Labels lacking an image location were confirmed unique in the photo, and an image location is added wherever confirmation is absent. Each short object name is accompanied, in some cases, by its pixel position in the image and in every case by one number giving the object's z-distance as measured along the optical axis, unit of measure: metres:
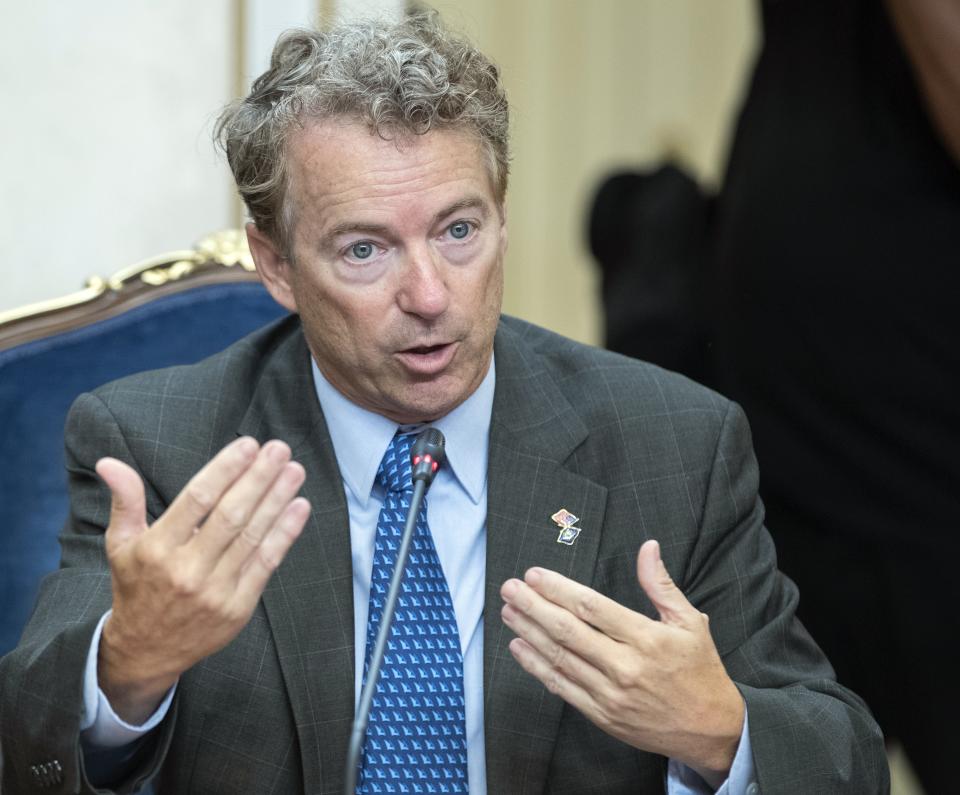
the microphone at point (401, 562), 3.11
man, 3.54
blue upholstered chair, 4.79
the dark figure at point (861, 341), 5.64
